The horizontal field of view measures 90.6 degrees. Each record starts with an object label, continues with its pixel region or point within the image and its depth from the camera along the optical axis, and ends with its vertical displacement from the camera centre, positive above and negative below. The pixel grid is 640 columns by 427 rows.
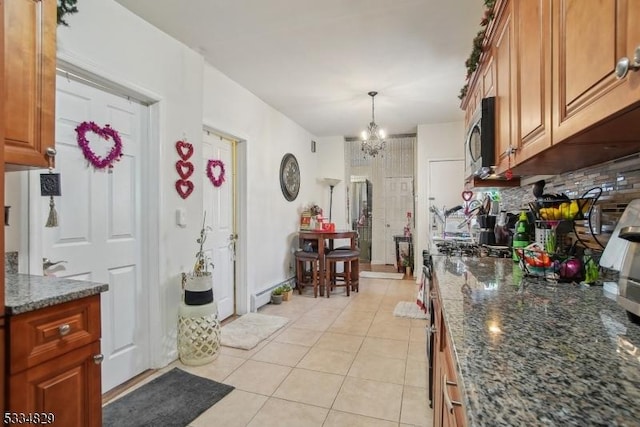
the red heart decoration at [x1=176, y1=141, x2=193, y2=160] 2.53 +0.52
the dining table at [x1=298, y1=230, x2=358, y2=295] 4.42 -0.34
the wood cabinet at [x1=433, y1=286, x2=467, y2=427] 0.81 -0.53
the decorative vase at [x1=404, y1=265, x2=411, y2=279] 5.66 -1.05
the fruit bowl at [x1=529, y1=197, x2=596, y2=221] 1.41 +0.02
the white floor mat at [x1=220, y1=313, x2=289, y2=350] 2.81 -1.14
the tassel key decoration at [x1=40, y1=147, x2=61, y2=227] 1.65 +0.13
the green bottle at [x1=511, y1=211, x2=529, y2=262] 1.87 -0.12
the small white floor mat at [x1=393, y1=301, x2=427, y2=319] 3.53 -1.14
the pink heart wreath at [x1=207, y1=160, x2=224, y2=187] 3.20 +0.42
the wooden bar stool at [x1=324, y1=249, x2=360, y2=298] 4.41 -0.81
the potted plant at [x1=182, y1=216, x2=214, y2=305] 2.43 -0.58
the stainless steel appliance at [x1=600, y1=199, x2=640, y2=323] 0.84 -0.15
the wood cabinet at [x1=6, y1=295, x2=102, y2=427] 1.07 -0.56
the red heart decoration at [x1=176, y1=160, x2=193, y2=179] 2.52 +0.36
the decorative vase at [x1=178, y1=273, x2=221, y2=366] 2.39 -0.85
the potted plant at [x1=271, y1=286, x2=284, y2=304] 4.08 -1.07
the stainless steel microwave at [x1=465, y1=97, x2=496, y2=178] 1.85 +0.47
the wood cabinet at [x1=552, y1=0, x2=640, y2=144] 0.68 +0.39
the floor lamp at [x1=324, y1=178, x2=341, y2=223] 5.65 +0.55
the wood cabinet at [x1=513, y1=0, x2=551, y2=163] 1.10 +0.53
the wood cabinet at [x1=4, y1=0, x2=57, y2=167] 1.25 +0.55
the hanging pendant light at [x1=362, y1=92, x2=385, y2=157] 4.02 +0.97
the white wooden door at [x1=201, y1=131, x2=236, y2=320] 3.19 -0.10
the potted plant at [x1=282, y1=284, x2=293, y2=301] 4.18 -1.07
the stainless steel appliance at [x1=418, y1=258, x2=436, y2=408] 1.79 -0.64
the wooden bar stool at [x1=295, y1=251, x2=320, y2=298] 4.39 -0.82
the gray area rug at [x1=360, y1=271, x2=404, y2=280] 5.59 -1.12
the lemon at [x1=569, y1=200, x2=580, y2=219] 1.41 +0.02
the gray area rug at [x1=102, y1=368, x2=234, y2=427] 1.78 -1.17
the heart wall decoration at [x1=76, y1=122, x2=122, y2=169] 1.94 +0.44
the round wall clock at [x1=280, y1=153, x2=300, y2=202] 4.55 +0.55
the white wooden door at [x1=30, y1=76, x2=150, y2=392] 1.86 -0.06
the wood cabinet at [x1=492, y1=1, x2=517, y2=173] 1.49 +0.64
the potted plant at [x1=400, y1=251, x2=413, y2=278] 5.68 -0.93
